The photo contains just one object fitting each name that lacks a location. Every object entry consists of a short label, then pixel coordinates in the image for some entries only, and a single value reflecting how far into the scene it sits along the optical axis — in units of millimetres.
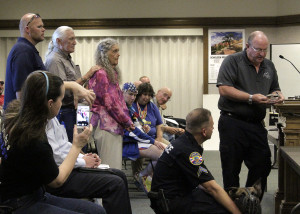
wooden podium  3445
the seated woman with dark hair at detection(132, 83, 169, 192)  4699
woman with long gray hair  3619
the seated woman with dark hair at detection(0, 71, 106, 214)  1976
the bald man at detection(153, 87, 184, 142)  6188
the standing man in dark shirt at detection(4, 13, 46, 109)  2998
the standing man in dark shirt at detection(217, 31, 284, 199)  3471
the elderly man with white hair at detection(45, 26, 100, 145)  3469
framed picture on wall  8273
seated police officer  2607
